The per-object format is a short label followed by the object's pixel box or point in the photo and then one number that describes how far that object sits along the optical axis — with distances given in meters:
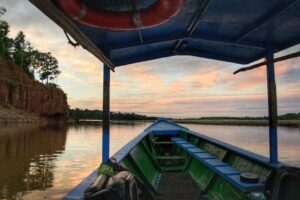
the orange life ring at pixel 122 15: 2.28
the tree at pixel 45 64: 71.08
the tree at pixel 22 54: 60.74
